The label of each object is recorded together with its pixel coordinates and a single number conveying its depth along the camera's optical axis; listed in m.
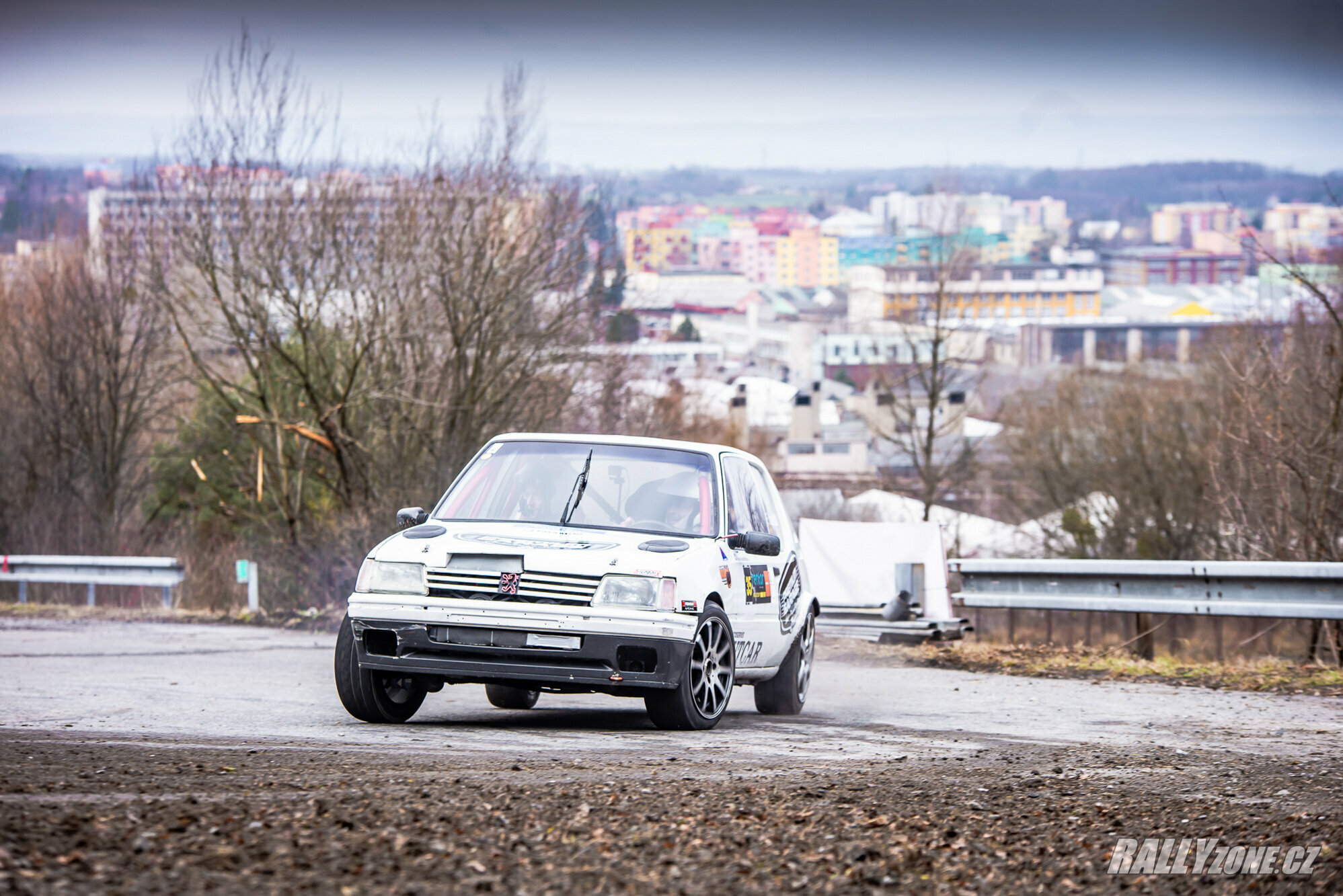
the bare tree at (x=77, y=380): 40.19
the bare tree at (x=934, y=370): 48.34
